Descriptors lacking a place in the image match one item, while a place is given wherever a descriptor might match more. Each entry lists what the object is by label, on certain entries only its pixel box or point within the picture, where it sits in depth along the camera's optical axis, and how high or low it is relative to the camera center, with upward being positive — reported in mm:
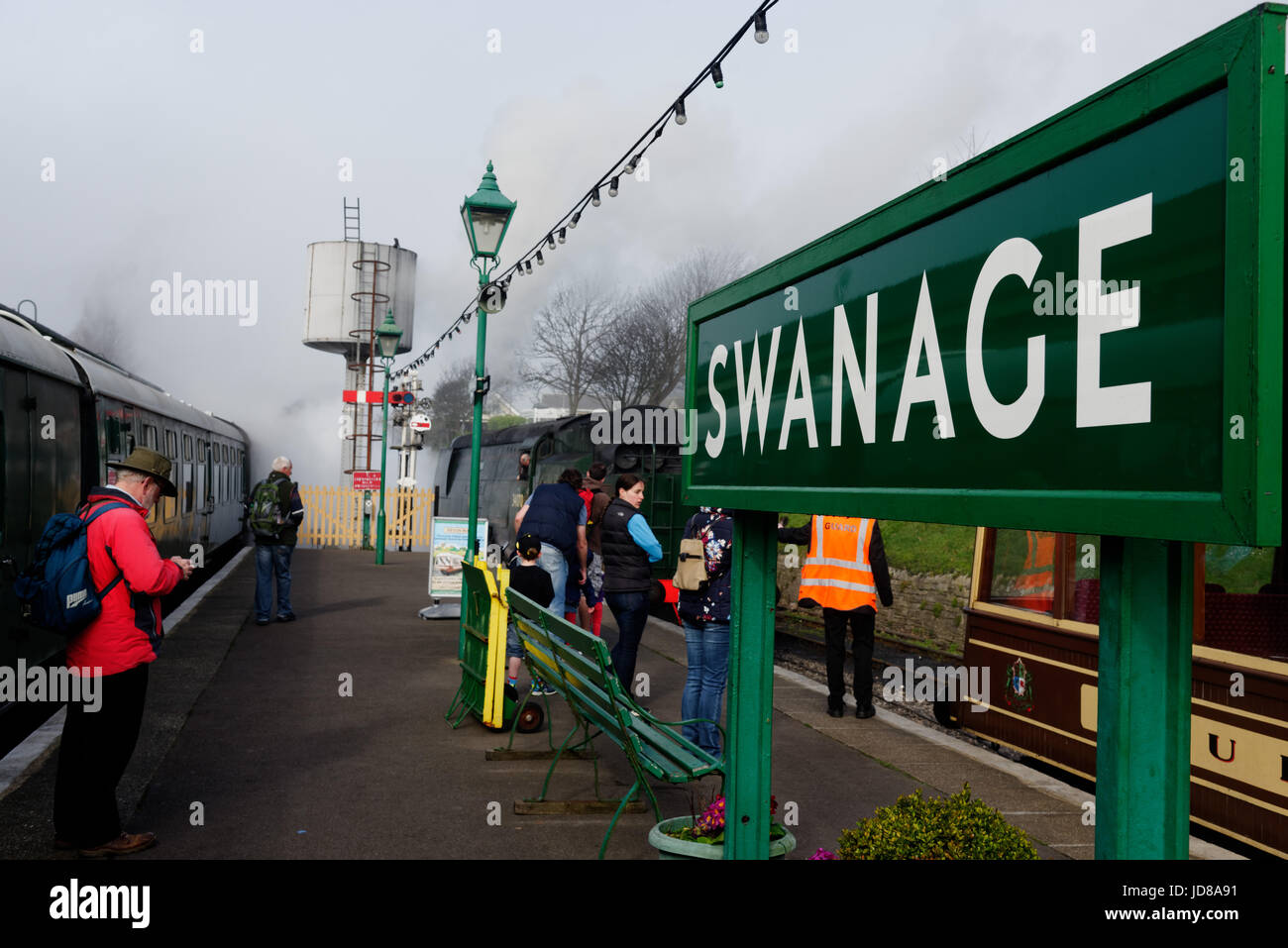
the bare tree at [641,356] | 55188 +7442
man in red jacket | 4762 -812
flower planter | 3930 -1324
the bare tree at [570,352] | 56688 +7827
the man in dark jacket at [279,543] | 12414 -570
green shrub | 3287 -1027
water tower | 43094 +7875
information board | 13688 -761
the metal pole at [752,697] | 3291 -601
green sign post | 1313 +235
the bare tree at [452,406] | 80062 +7002
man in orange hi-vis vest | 8172 -611
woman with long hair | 7715 -413
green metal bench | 4441 -972
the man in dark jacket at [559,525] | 8828 -220
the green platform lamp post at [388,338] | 20625 +3053
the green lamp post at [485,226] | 10664 +2717
